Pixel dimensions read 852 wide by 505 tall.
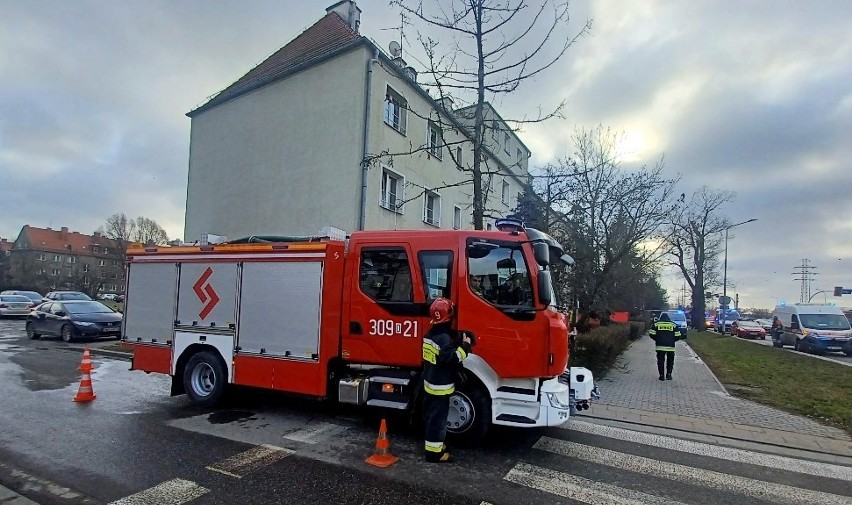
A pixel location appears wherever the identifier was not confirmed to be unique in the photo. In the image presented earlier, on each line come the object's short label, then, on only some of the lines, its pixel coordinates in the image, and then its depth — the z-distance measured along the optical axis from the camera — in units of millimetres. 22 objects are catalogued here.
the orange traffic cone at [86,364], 7547
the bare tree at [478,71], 10062
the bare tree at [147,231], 80750
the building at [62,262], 63781
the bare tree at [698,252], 42828
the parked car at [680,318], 17706
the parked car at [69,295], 27656
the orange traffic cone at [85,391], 7473
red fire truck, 5445
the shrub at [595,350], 10680
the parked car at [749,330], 37719
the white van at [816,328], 20672
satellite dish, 18422
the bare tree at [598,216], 13680
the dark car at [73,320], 16469
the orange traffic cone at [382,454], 4957
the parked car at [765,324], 42081
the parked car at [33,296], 31497
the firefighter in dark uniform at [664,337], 11188
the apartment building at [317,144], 15688
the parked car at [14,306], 27250
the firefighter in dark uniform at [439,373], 5020
